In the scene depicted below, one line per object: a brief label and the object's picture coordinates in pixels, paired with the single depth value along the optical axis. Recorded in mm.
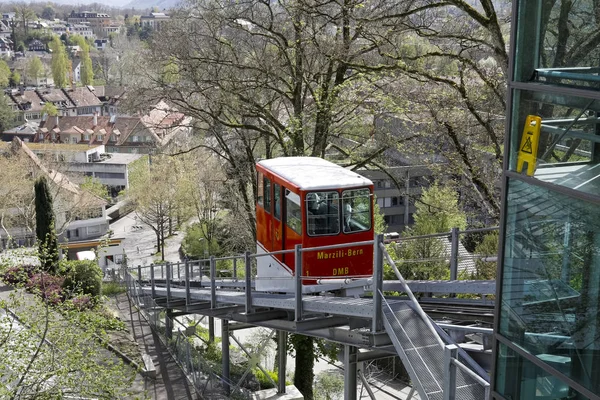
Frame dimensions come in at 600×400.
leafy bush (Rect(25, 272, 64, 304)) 11393
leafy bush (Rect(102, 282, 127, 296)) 27333
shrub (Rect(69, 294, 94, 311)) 11647
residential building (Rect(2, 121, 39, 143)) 88375
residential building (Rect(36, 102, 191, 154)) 80562
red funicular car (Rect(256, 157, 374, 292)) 11641
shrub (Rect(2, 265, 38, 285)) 11742
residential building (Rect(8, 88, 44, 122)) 101731
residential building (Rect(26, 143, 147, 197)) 65000
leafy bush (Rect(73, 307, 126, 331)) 11211
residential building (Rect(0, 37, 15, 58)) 173500
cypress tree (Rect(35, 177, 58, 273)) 30906
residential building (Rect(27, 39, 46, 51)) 179350
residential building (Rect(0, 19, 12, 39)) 190838
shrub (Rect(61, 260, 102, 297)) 24188
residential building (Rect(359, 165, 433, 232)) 41125
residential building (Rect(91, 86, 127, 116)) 112750
